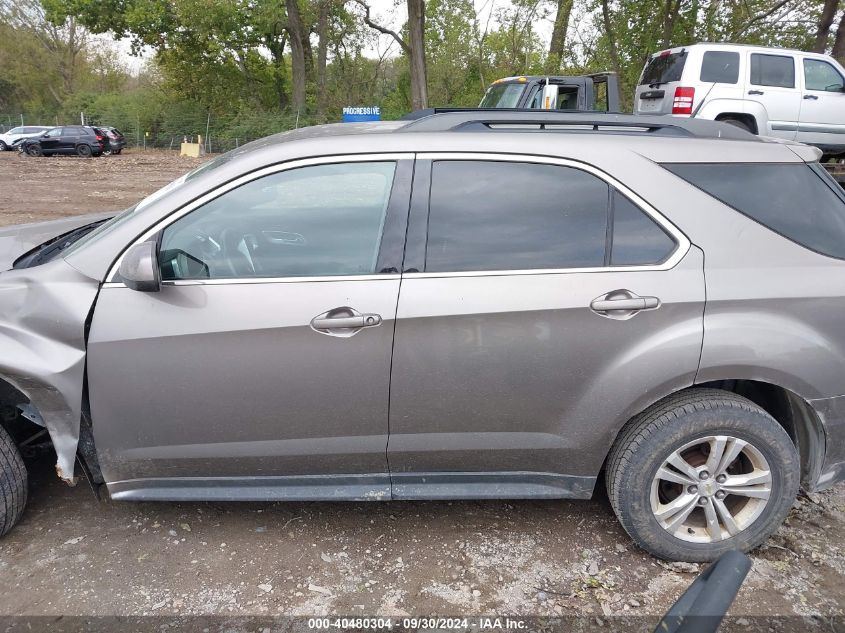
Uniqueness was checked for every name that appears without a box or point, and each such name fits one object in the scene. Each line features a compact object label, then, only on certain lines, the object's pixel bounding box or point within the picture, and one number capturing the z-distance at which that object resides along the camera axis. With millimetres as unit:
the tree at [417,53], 18656
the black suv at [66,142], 26953
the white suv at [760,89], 10297
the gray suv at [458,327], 2387
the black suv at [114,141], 28453
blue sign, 17141
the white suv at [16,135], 31697
